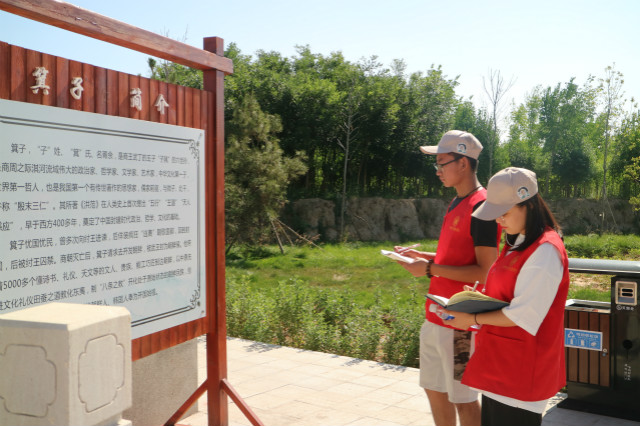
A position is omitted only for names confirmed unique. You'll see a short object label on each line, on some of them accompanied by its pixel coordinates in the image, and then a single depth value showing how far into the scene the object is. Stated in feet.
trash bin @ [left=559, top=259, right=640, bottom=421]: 14.93
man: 9.90
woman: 7.64
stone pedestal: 5.73
